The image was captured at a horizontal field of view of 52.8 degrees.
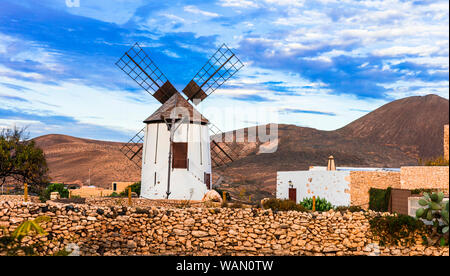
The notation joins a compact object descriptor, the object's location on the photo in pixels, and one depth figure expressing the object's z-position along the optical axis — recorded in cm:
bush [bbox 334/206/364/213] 1917
